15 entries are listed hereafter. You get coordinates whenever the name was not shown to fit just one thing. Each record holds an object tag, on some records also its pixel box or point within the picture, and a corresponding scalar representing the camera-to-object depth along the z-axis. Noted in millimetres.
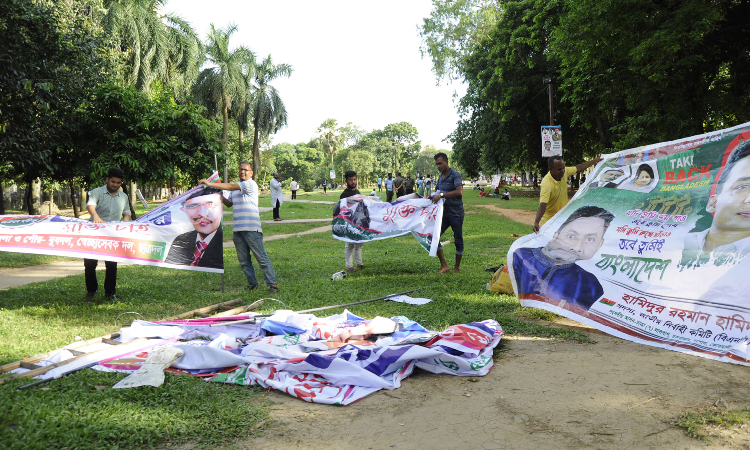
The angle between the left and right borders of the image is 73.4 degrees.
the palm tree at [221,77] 38500
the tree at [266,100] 46812
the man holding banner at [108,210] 6953
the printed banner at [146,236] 6445
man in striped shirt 7559
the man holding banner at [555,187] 6977
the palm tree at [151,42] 28000
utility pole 21234
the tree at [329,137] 97975
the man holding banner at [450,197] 8352
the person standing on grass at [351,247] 9422
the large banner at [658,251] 4375
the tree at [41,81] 9742
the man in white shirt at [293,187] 38838
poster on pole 16114
